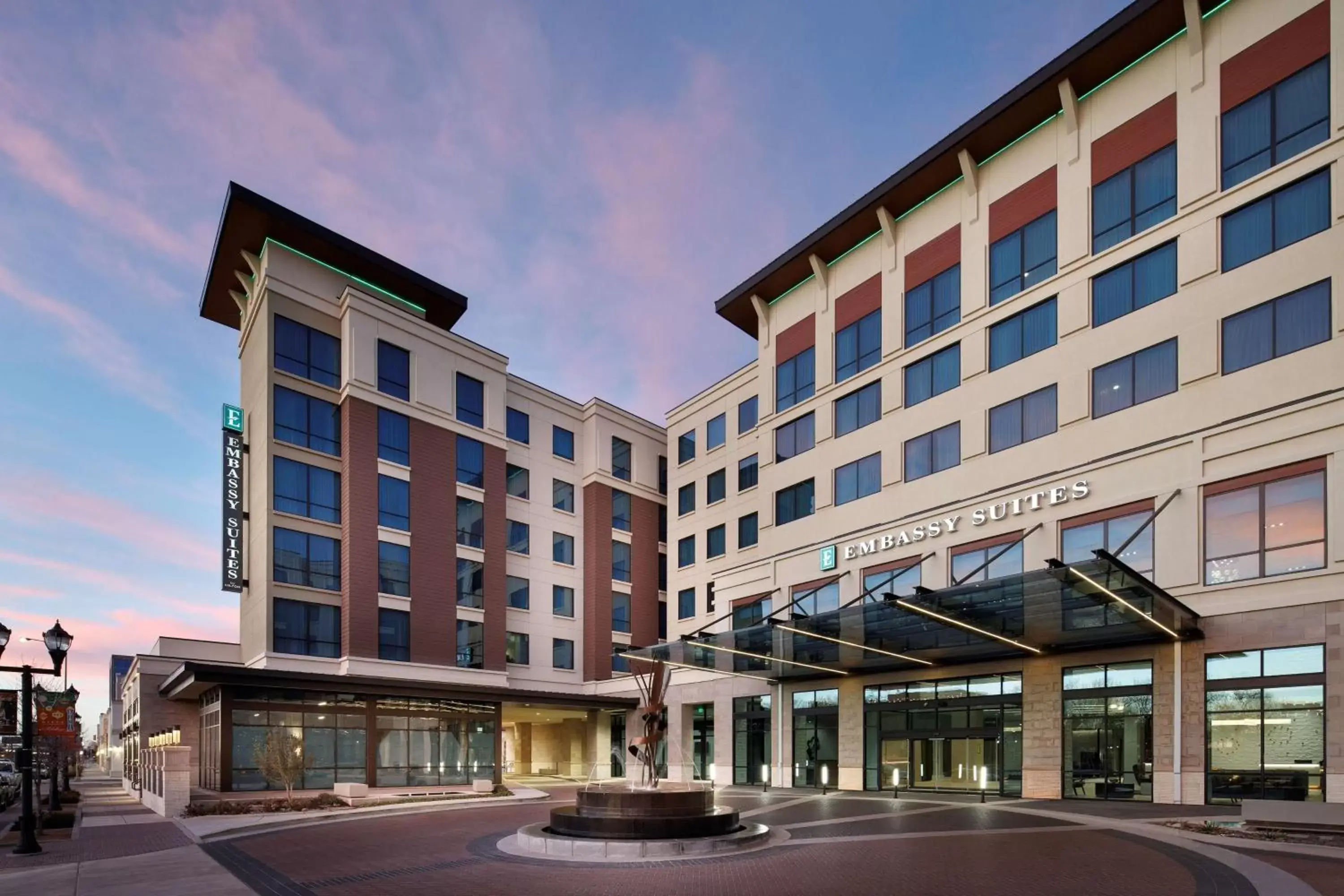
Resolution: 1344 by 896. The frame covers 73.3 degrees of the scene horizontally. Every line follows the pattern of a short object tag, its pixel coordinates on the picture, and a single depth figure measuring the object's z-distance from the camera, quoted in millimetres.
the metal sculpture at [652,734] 21156
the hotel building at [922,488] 22672
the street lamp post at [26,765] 18391
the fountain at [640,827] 16734
